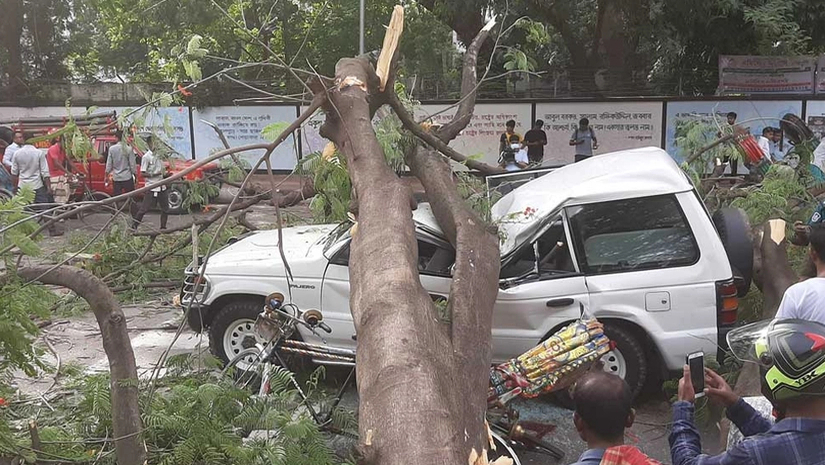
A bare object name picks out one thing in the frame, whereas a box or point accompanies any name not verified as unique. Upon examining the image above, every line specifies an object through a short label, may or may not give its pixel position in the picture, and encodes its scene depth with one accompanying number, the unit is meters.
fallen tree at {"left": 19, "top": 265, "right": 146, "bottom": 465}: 3.26
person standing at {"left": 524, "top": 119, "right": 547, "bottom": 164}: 14.55
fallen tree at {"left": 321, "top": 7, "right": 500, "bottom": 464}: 2.21
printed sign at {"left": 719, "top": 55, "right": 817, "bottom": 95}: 15.09
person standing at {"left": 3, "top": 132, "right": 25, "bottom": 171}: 11.46
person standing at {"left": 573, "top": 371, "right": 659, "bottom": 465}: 2.40
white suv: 5.20
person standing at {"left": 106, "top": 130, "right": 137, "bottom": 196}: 12.16
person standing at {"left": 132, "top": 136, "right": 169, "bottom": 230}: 9.84
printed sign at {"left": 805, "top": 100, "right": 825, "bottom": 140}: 15.16
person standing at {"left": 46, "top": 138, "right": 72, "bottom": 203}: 12.09
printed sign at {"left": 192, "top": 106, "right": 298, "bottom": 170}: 17.89
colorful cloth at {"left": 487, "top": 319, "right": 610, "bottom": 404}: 4.46
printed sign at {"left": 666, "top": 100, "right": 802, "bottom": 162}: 15.12
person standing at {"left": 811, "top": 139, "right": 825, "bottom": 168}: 9.70
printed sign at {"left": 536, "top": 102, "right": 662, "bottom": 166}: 16.12
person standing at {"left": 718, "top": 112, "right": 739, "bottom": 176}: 7.07
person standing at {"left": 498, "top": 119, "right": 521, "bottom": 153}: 13.60
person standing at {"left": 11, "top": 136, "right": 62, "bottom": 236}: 11.27
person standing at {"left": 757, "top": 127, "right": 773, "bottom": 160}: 8.34
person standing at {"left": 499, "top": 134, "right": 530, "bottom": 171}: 10.48
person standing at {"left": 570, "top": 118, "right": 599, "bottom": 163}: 14.08
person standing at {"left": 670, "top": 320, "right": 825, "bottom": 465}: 2.12
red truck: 13.63
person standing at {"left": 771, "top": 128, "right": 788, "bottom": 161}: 11.27
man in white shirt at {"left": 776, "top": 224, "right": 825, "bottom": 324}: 3.12
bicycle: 4.54
